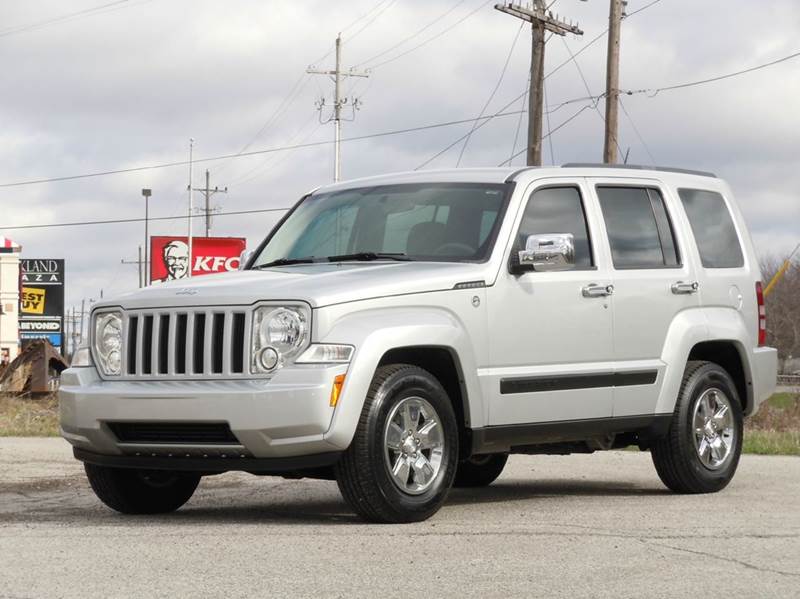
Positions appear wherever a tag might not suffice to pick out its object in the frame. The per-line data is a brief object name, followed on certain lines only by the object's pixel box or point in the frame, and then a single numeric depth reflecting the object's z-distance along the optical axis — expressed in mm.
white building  73625
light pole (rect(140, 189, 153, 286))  83856
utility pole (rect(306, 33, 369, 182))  63406
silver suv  8062
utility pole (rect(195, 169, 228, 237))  101875
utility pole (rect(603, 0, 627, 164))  33406
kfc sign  67938
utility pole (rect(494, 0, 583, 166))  31547
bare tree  113500
